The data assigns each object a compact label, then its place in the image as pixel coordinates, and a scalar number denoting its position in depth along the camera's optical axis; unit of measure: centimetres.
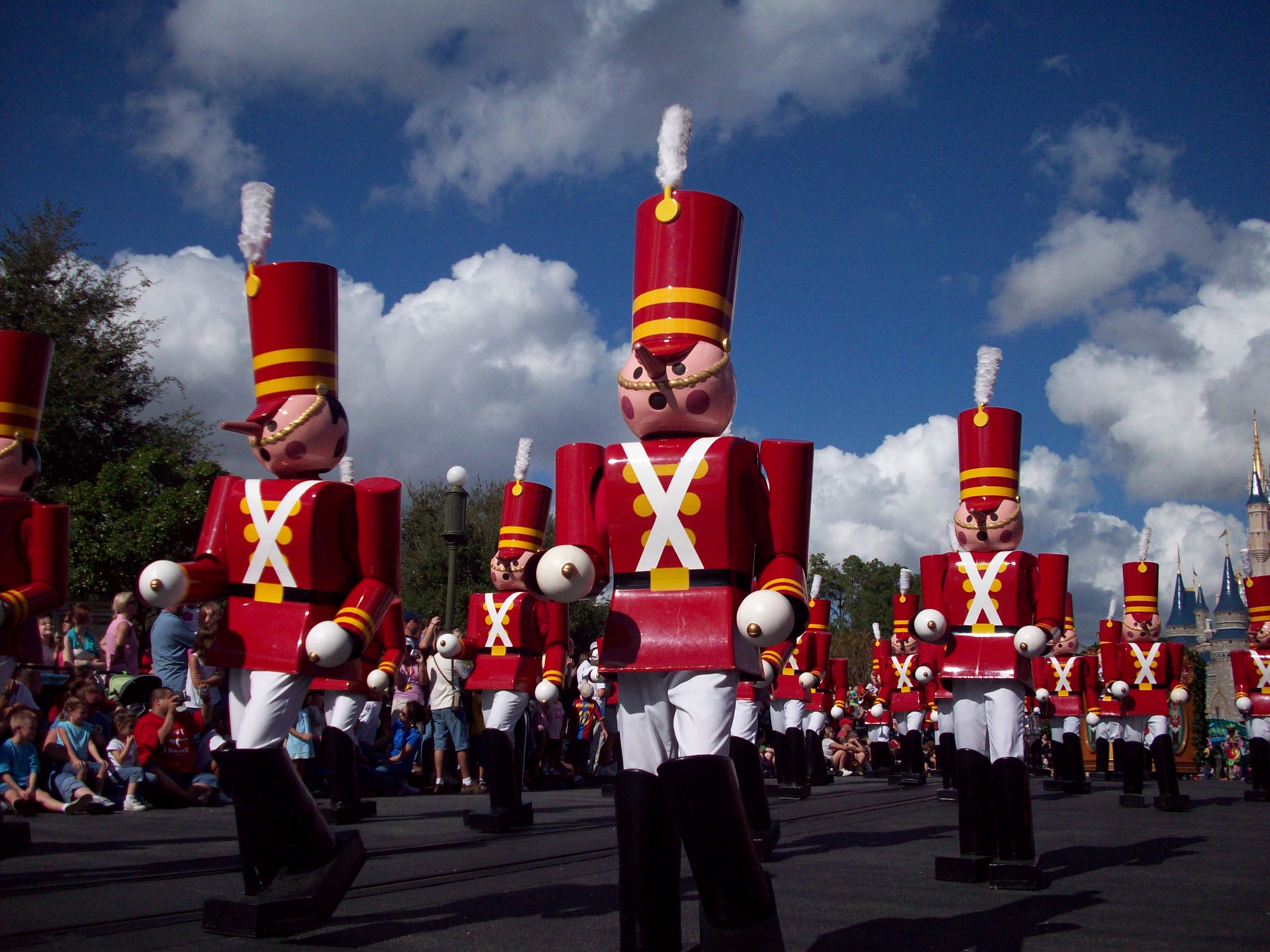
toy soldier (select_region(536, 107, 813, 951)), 359
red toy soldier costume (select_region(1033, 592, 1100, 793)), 1427
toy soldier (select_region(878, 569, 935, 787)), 1492
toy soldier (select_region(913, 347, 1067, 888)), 586
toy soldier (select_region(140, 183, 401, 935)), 434
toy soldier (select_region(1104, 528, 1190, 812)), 1095
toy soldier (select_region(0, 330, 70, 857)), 578
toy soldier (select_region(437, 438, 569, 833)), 820
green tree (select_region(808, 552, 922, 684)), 7681
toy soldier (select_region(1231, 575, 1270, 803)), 1175
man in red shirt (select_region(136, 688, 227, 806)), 952
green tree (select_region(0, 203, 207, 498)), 2330
